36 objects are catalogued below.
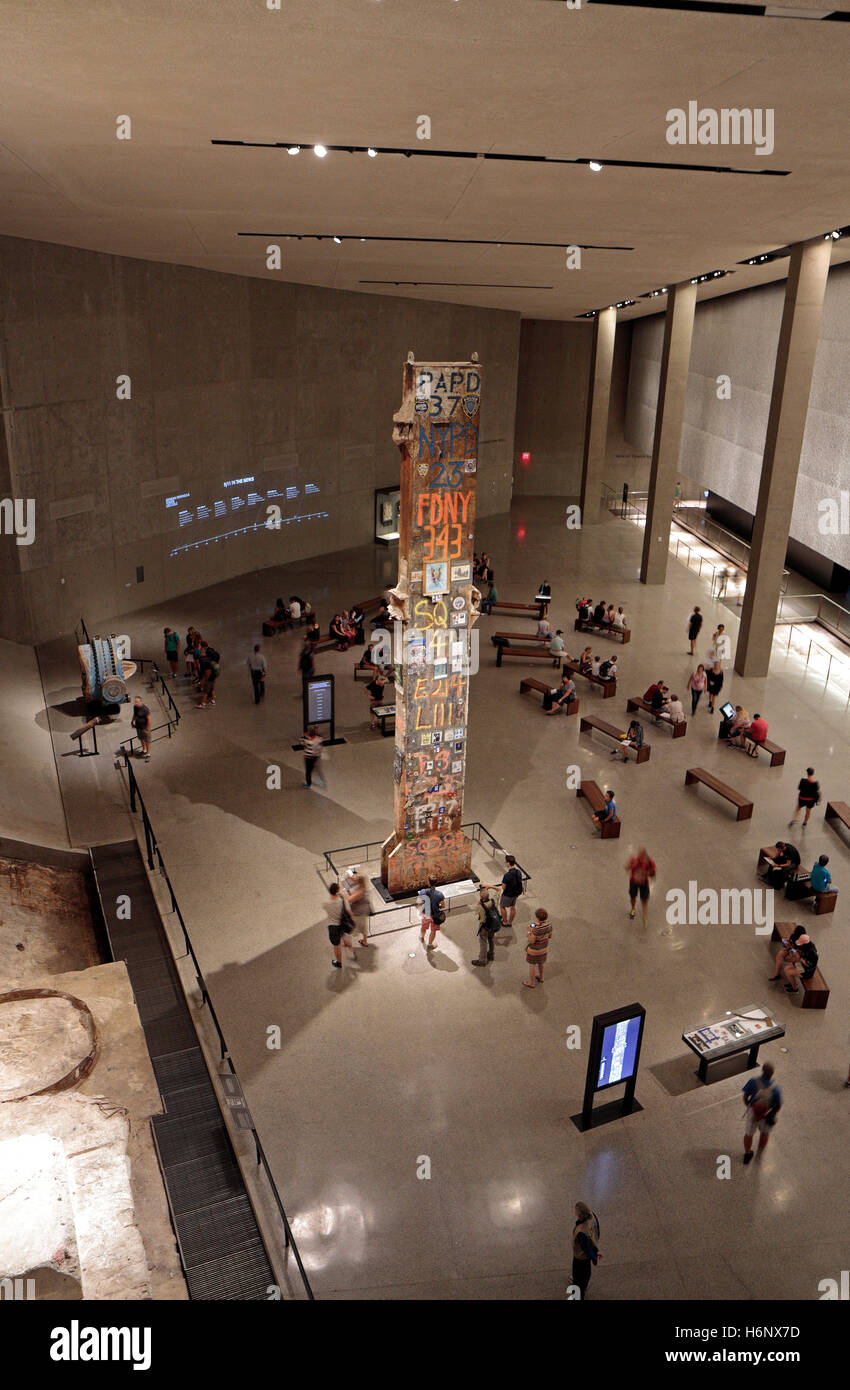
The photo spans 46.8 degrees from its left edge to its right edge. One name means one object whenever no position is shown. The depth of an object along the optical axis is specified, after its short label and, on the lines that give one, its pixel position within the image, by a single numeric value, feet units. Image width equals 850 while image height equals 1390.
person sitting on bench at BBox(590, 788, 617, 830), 46.70
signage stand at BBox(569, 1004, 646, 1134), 29.60
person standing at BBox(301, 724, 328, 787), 49.47
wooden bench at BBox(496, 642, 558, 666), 69.26
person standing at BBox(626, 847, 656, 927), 39.32
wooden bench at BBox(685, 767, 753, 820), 48.96
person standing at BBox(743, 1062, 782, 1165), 28.53
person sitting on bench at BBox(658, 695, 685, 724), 58.29
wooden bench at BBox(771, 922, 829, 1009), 35.73
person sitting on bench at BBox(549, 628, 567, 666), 68.54
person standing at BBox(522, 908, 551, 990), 35.65
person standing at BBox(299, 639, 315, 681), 60.23
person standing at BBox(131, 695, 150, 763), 52.21
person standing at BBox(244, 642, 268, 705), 59.98
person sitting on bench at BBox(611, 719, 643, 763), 54.90
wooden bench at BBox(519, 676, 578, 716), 61.16
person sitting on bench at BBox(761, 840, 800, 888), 42.91
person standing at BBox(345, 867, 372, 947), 38.17
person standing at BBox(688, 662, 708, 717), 60.34
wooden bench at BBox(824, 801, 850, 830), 48.08
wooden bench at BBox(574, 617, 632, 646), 74.54
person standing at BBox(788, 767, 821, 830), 47.21
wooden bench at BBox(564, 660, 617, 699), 63.26
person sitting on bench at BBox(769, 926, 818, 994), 35.91
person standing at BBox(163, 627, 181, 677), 63.46
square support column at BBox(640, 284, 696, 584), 84.38
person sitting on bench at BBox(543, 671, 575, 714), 60.85
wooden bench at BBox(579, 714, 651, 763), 55.11
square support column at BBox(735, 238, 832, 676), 60.23
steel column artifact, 36.47
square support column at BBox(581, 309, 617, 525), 113.60
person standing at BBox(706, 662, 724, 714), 61.14
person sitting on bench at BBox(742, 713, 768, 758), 55.42
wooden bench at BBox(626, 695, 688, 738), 58.49
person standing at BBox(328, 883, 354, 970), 36.91
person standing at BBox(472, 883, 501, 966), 38.06
